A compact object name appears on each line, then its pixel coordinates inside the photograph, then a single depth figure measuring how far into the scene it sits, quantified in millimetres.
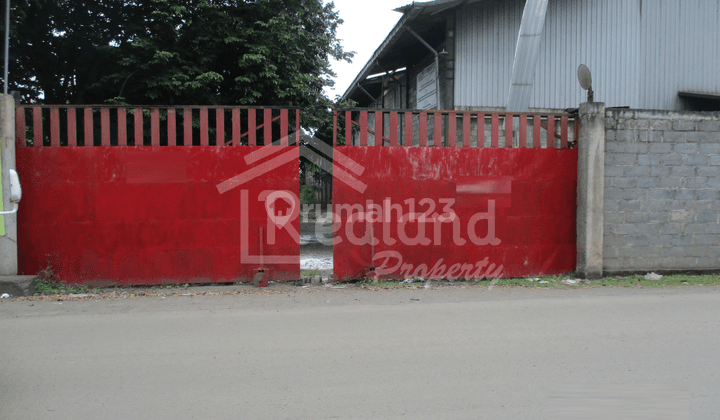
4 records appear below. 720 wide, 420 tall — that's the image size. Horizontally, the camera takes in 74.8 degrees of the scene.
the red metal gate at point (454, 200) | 7355
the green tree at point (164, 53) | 11938
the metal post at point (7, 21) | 10270
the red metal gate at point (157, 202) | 6945
